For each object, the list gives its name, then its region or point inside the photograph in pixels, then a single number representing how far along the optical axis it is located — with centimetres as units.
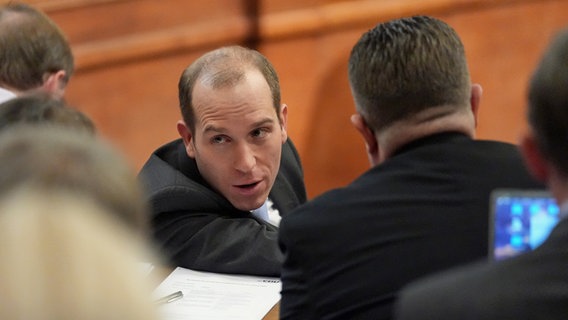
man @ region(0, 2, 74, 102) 580
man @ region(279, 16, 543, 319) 497
